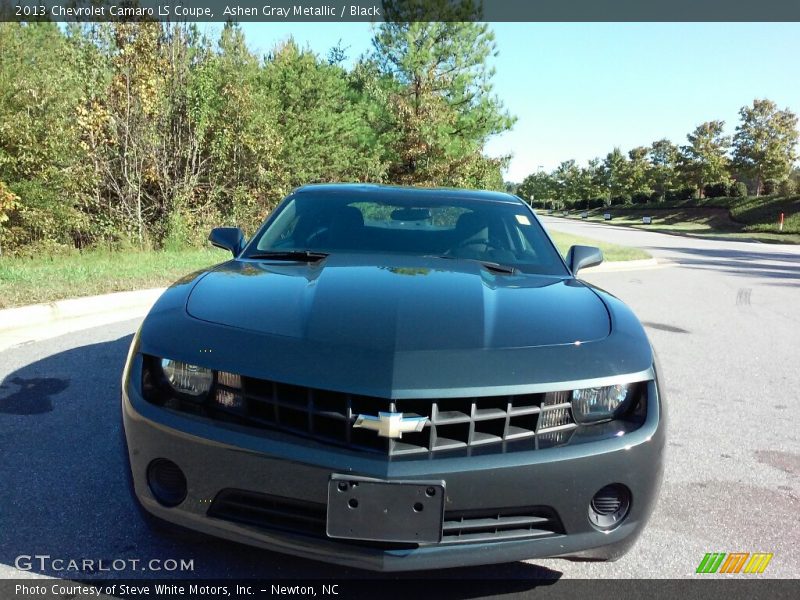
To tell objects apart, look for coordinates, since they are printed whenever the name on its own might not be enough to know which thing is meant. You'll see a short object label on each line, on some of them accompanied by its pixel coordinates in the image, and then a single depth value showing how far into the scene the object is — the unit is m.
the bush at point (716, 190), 55.25
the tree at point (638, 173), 75.88
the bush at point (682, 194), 61.14
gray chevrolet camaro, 1.88
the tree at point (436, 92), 20.62
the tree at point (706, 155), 58.22
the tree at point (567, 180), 104.00
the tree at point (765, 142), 48.81
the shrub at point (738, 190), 51.91
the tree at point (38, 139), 11.45
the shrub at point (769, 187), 50.78
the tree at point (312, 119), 17.96
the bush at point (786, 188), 45.29
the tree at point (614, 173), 83.31
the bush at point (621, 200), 79.38
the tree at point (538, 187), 117.94
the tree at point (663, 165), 68.31
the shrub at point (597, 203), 88.11
